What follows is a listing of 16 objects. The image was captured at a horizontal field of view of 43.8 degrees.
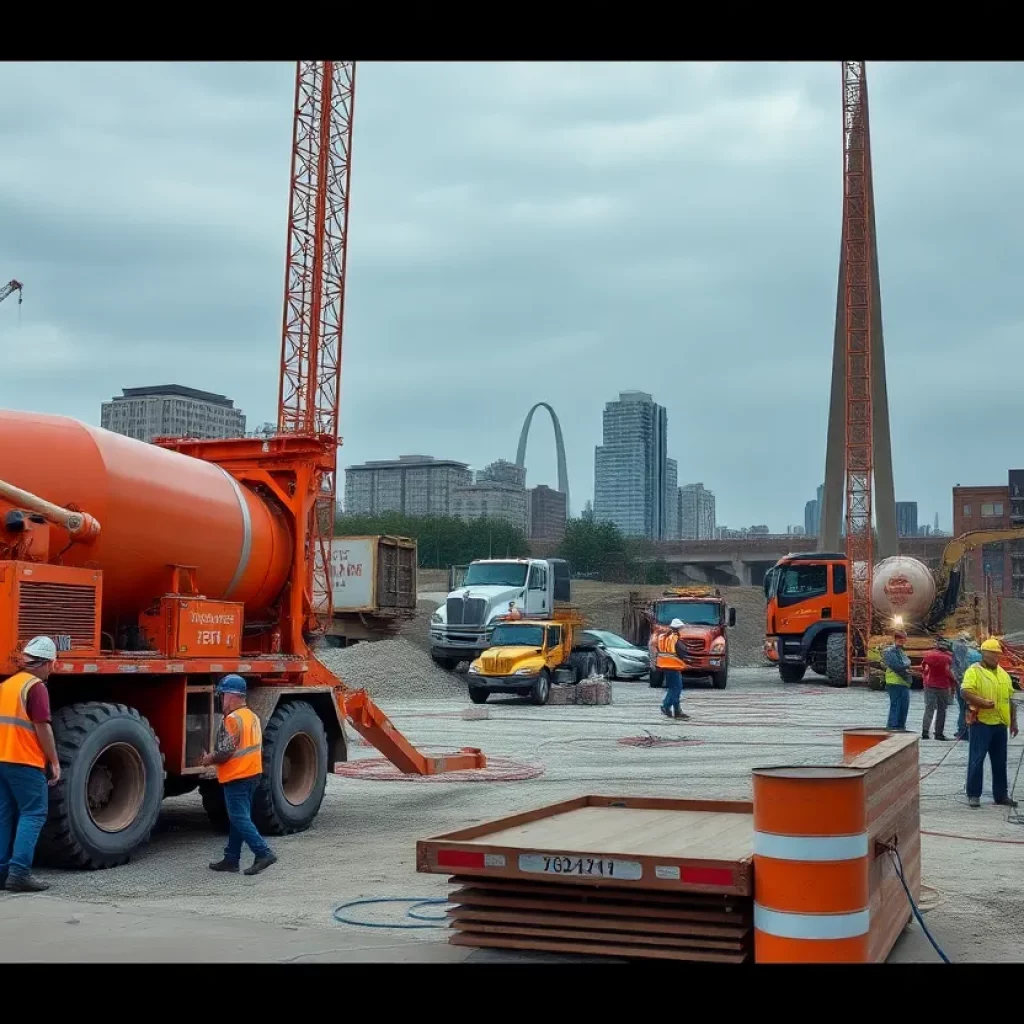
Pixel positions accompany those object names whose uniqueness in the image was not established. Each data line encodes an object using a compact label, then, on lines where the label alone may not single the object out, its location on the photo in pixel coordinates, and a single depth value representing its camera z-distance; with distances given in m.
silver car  39.44
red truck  34.66
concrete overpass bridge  109.44
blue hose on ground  7.99
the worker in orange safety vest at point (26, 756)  8.80
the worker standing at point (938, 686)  19.64
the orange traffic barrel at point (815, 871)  6.00
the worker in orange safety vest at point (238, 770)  9.82
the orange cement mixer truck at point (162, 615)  9.54
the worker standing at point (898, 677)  20.05
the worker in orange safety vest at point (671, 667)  23.59
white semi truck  35.34
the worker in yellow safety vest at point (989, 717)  12.95
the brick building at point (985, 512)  109.19
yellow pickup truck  28.97
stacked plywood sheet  6.34
